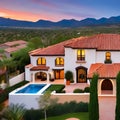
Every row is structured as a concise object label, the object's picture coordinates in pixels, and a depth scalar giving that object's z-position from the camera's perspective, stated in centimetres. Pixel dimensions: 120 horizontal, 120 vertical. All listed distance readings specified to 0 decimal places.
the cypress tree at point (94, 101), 1400
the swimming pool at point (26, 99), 1731
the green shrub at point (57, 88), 1936
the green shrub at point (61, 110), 1619
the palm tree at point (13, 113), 1472
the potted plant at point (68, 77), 2230
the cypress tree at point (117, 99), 1356
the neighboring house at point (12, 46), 3445
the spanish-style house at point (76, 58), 2209
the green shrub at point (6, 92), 1844
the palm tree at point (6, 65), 2190
